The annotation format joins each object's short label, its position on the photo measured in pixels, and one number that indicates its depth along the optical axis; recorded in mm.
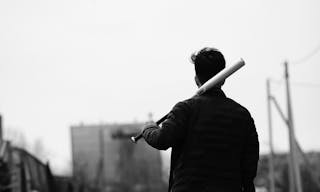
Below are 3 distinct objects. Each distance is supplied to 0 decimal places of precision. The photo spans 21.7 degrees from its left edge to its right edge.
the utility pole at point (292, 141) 28906
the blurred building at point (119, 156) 84562
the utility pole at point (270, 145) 37375
